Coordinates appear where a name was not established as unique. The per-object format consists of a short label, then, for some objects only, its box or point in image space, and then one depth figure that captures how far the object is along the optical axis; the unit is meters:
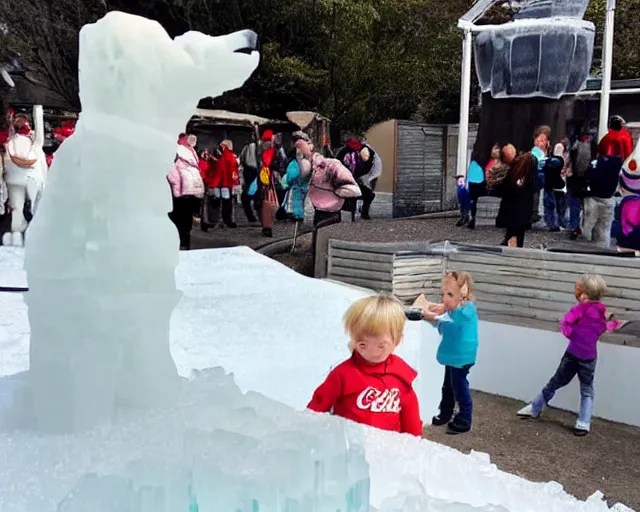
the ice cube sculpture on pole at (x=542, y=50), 10.04
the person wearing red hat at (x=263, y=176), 11.19
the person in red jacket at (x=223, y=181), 11.54
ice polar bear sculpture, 2.16
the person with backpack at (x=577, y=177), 9.48
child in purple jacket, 4.79
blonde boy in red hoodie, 2.43
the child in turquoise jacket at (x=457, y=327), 4.36
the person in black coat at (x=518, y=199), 8.12
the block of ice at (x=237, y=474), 1.58
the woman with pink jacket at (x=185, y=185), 8.11
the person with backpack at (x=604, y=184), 8.38
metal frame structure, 10.21
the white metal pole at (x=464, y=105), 10.98
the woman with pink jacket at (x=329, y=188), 8.43
